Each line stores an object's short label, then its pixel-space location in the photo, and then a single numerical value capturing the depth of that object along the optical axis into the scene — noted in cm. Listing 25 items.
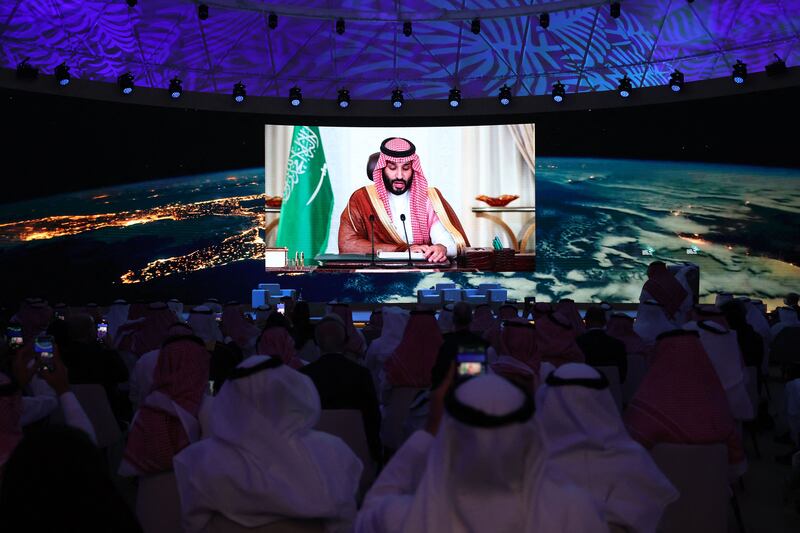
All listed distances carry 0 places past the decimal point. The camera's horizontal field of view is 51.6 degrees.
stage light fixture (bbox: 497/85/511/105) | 1436
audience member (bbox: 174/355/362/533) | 253
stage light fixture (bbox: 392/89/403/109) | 1421
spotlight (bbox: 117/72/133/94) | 1335
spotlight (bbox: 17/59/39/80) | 1280
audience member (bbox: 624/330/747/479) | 354
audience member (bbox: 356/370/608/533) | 162
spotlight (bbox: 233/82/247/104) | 1415
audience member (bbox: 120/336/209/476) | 330
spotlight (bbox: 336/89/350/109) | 1429
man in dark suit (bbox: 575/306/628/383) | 610
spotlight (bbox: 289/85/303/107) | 1418
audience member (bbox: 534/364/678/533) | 256
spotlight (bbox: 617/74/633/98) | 1383
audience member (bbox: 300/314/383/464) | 431
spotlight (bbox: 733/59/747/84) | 1309
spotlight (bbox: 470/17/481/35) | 1338
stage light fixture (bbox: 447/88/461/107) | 1422
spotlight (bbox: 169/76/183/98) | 1355
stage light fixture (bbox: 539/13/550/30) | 1326
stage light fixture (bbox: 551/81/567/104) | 1440
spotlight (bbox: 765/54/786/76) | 1307
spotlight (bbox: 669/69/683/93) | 1391
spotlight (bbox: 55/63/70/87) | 1270
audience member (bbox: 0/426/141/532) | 147
